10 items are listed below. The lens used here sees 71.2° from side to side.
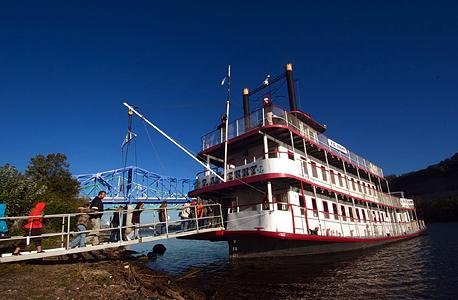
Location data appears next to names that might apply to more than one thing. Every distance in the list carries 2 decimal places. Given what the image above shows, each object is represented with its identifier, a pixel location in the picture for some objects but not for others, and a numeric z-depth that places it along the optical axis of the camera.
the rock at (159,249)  25.87
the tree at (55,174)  35.62
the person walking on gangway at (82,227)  12.20
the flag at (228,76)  20.61
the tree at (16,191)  19.98
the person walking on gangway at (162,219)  15.81
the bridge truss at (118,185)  154.12
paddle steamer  16.52
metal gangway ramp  10.95
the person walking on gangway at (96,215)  12.79
